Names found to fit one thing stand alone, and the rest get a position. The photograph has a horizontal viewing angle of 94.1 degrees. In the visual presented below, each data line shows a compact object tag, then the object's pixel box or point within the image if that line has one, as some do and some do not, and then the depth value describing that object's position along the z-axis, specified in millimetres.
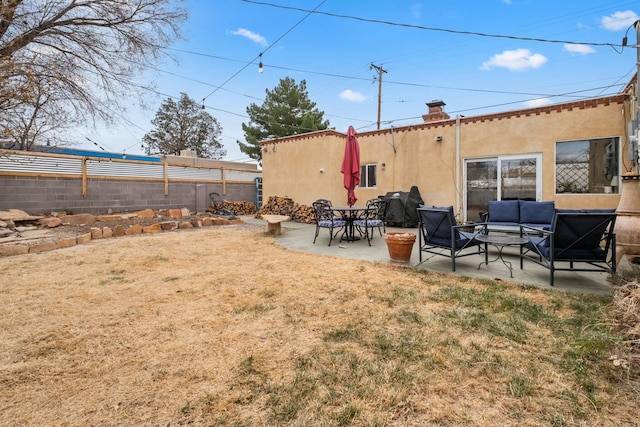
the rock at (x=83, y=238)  6182
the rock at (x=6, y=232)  6083
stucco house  6039
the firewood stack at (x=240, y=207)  12586
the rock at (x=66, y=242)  5773
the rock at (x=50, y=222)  7407
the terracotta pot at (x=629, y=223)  3705
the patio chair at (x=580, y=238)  3186
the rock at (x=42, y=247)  5438
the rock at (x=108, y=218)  8633
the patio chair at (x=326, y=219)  5848
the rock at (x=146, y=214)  9565
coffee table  3654
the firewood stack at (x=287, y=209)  9938
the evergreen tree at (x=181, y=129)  23344
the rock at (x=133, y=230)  7367
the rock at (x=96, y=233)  6746
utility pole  15639
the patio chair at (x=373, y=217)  5816
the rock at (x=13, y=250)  5157
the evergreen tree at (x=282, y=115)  19797
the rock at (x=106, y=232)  6957
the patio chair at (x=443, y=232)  3869
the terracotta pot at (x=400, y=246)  4250
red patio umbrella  6945
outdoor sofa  5430
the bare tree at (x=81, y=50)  6422
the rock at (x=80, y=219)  8044
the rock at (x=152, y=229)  7754
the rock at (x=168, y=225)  8102
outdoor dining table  5782
